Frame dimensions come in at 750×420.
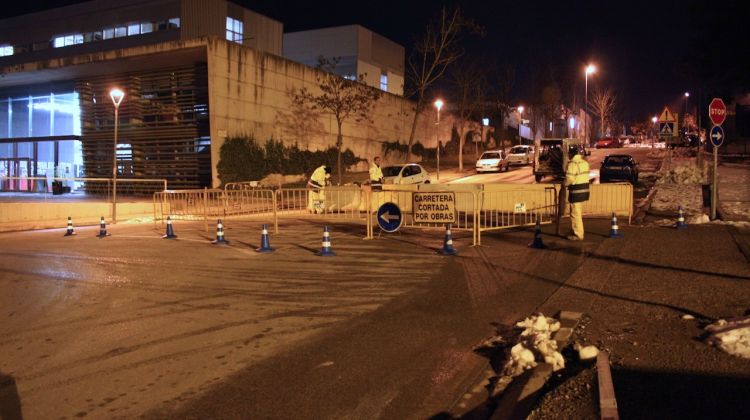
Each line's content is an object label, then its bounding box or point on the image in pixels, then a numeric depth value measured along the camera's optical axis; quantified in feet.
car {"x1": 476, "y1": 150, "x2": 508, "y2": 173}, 131.34
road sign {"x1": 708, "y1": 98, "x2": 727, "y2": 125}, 49.32
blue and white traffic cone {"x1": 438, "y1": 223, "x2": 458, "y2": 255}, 38.86
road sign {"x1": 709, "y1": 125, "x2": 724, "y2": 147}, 50.14
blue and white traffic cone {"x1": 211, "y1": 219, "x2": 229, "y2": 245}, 45.56
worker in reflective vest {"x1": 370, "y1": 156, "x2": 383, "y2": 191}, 67.72
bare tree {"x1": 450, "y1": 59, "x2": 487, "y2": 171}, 168.35
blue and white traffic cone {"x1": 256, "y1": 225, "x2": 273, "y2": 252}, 41.50
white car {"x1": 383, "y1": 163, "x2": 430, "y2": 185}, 87.81
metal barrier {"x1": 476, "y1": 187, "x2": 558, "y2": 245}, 56.29
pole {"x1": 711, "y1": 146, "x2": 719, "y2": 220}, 52.03
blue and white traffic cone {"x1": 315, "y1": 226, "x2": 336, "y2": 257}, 39.11
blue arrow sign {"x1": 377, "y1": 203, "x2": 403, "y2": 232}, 45.21
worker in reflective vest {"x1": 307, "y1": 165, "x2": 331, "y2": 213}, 63.36
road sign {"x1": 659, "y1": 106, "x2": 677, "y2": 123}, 72.59
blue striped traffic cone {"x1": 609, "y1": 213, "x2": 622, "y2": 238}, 43.82
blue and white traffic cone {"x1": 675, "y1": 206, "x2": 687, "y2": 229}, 47.24
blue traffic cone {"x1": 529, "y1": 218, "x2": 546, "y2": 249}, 40.27
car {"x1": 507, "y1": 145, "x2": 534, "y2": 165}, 138.72
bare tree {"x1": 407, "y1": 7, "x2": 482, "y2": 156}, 133.02
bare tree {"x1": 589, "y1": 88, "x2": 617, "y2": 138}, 295.28
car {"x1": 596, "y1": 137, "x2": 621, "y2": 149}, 211.00
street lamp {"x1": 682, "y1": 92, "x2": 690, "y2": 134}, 256.66
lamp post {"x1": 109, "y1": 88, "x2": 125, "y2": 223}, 68.64
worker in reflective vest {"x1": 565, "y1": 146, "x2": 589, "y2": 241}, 42.19
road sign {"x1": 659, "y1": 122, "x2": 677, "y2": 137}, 72.08
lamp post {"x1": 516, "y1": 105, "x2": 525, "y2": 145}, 230.48
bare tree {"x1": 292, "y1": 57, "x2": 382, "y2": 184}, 116.06
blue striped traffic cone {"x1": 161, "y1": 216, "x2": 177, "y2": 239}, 50.42
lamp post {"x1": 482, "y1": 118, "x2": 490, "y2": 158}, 202.03
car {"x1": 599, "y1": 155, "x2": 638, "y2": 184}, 91.50
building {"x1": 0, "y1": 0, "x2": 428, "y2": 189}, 100.89
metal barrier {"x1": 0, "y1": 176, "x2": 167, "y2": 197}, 101.14
